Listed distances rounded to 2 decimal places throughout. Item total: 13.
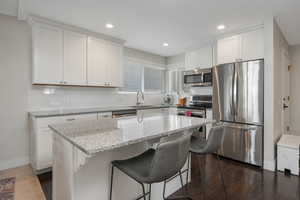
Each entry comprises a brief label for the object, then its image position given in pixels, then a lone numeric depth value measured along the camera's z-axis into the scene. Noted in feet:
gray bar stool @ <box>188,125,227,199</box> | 5.50
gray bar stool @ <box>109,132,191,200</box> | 3.60
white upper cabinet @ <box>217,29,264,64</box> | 9.37
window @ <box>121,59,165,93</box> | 14.65
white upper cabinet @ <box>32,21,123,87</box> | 8.91
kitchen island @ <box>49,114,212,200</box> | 3.84
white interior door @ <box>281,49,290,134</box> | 11.44
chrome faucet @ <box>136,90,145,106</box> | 15.06
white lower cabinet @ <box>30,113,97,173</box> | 7.97
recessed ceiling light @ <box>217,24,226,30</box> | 9.70
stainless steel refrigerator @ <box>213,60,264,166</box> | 9.14
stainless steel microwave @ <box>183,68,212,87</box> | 12.63
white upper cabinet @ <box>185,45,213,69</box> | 12.84
